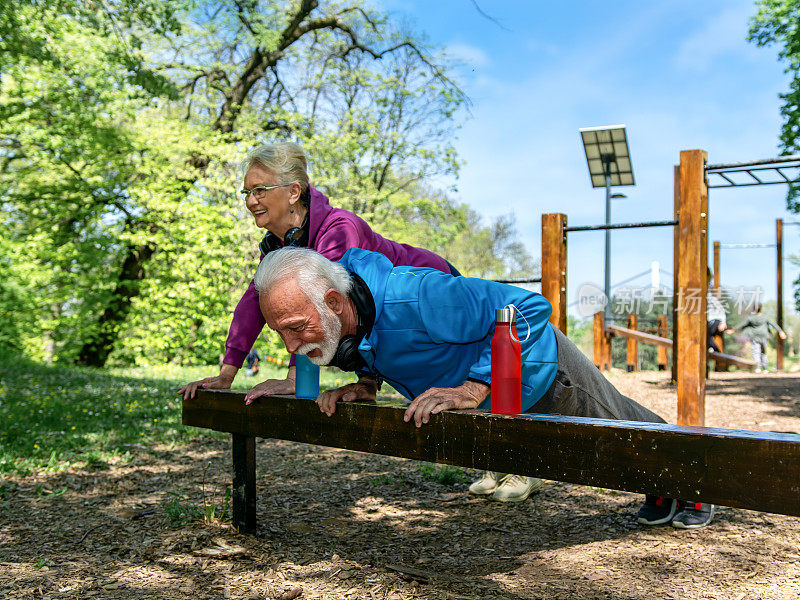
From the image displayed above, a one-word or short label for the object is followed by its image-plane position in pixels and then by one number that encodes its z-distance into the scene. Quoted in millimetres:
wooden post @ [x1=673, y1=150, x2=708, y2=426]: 5484
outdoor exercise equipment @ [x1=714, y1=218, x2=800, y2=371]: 14980
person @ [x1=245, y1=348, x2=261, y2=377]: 15823
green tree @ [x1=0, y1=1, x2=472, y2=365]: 15219
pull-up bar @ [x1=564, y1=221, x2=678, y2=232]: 6446
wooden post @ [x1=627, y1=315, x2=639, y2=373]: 14367
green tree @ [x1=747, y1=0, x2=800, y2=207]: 11430
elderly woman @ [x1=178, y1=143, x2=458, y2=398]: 2955
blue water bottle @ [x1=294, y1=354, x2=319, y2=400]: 2791
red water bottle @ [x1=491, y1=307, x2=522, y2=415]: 1997
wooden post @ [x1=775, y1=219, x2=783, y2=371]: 15070
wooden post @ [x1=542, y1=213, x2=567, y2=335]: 6348
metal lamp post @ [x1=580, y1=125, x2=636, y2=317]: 12094
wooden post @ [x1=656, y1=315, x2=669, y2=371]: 14648
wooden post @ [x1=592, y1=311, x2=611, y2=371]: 12820
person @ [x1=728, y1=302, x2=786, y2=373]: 14166
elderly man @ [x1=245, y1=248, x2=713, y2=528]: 2105
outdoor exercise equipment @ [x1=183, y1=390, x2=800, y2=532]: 1538
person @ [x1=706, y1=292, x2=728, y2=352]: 12508
